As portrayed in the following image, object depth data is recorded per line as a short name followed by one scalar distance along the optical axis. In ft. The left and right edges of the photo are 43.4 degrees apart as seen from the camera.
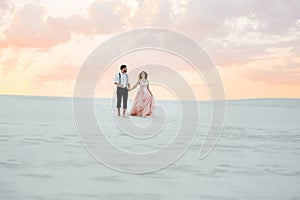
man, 50.39
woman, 51.57
